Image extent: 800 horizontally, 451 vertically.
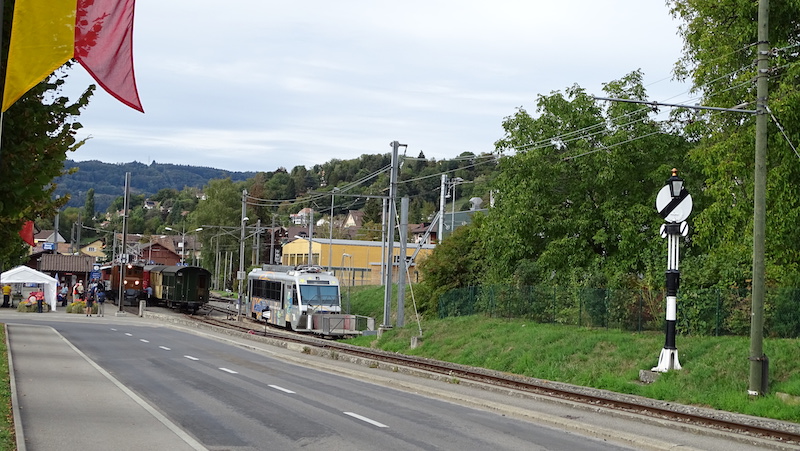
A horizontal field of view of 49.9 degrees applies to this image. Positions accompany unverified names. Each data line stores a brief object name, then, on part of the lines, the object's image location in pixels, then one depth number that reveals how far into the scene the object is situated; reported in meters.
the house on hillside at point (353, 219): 180.52
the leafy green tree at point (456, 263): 42.66
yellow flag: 8.84
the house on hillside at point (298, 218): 180.18
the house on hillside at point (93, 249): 185.69
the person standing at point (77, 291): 59.95
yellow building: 76.62
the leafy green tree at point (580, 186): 33.16
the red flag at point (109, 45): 9.41
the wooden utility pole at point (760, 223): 18.55
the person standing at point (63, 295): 60.80
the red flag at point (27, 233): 21.73
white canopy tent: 48.16
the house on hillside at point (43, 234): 167.50
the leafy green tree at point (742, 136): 22.03
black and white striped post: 21.36
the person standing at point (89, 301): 50.64
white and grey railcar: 43.16
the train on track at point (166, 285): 62.28
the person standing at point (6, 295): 52.57
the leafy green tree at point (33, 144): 11.05
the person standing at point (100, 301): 52.44
